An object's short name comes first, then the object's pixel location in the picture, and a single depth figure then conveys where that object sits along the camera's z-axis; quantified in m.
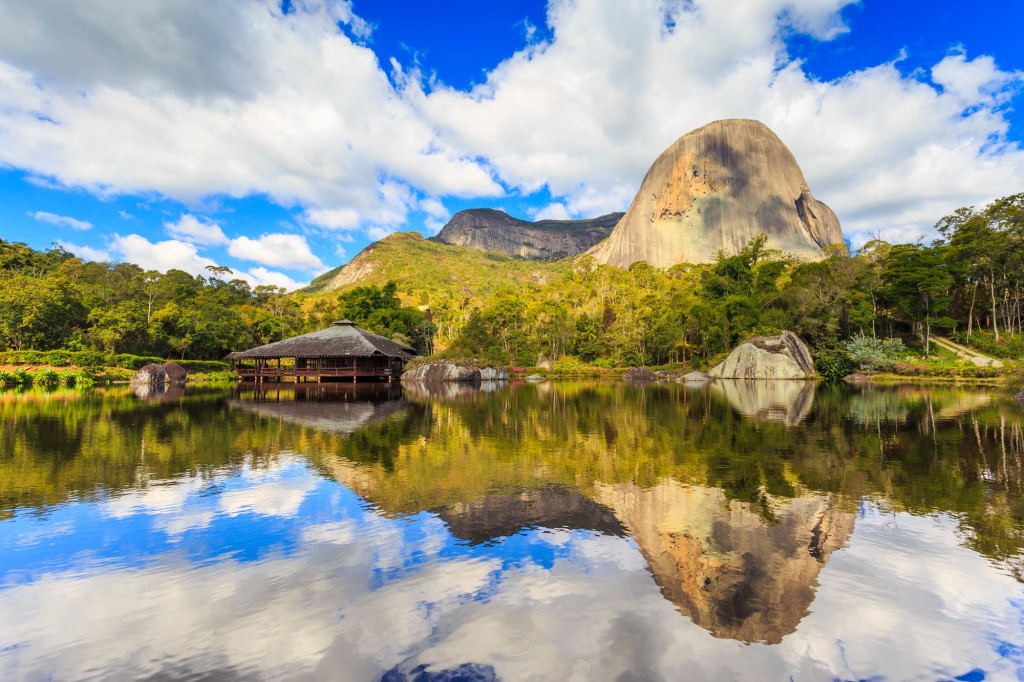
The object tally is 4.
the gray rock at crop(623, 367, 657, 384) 38.44
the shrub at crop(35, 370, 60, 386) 31.11
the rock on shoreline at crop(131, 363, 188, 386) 30.61
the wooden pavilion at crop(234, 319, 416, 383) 34.12
